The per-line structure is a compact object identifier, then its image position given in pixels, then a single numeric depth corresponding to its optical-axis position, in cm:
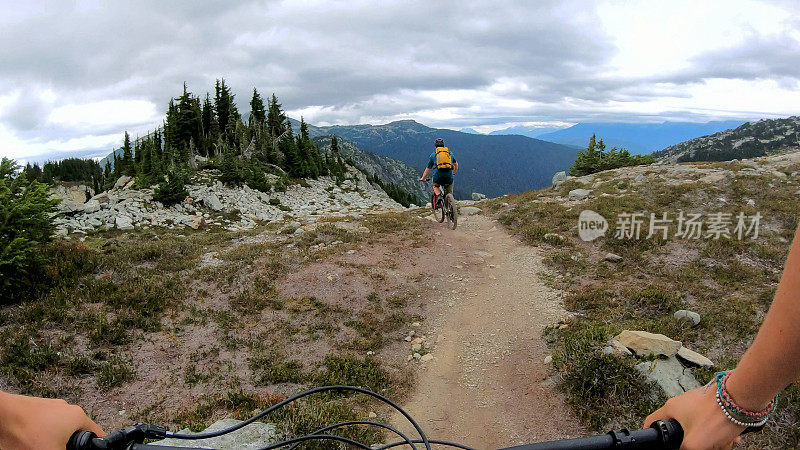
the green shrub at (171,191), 2769
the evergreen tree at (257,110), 5914
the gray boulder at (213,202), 2926
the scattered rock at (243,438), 480
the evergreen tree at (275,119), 6066
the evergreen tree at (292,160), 4853
